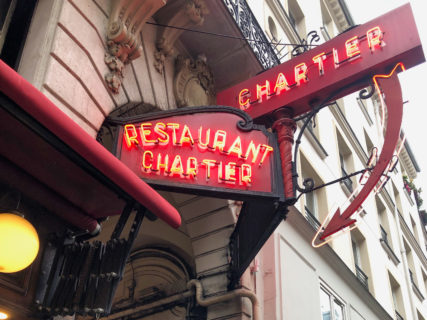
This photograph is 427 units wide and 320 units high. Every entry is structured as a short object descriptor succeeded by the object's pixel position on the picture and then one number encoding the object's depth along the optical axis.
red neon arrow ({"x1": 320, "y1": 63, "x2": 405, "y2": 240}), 6.55
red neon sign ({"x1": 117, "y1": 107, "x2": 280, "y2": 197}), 5.79
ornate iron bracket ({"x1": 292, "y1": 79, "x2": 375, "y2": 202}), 6.51
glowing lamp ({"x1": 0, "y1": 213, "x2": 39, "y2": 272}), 3.54
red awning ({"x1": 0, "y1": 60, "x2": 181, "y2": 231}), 3.45
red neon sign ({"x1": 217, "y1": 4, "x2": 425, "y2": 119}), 7.14
